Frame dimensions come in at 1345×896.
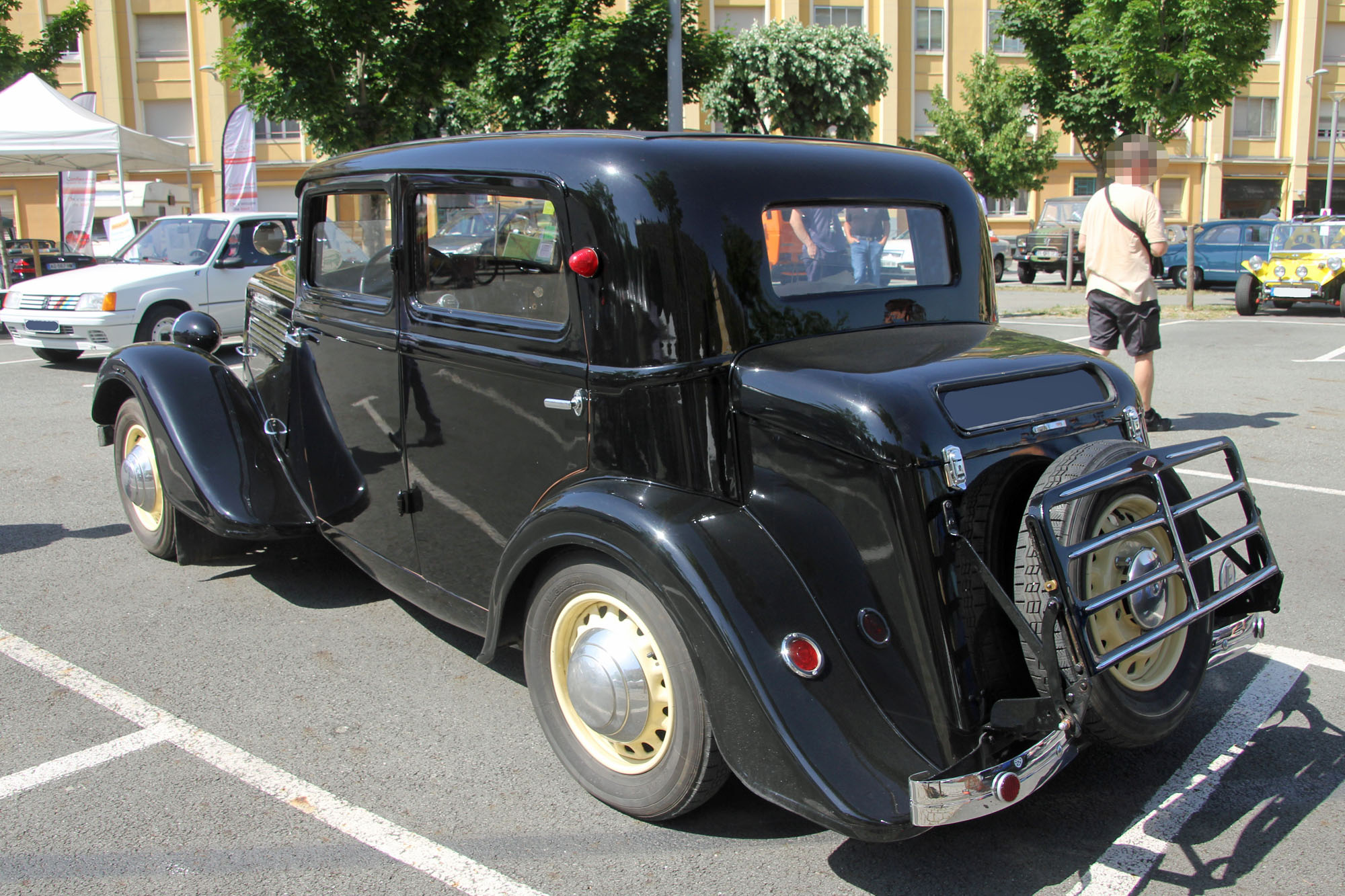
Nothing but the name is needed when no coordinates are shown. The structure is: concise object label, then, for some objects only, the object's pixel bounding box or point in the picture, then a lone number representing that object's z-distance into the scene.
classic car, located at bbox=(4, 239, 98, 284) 18.19
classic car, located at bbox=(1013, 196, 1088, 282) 24.53
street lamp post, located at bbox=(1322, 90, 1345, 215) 38.66
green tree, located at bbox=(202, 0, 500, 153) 13.79
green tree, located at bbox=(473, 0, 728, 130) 16.92
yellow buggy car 15.78
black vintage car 2.34
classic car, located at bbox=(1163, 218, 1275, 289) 21.58
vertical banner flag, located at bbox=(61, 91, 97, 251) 25.42
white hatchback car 10.95
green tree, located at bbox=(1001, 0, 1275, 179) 16.14
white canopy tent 15.09
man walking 6.46
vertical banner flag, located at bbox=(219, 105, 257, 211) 21.88
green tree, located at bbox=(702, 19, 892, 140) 24.11
